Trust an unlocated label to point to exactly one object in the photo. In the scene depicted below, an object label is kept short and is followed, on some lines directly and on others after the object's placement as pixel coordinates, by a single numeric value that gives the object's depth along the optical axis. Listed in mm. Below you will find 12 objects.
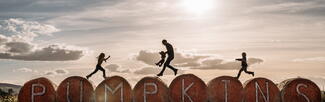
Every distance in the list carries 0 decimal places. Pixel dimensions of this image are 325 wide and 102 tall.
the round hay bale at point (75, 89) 18547
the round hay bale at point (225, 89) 18234
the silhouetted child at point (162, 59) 19000
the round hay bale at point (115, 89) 18281
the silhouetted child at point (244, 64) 19094
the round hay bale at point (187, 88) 18031
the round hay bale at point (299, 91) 18750
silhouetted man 18877
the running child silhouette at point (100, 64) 19141
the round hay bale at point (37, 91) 18609
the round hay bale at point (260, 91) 18578
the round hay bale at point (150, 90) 18047
